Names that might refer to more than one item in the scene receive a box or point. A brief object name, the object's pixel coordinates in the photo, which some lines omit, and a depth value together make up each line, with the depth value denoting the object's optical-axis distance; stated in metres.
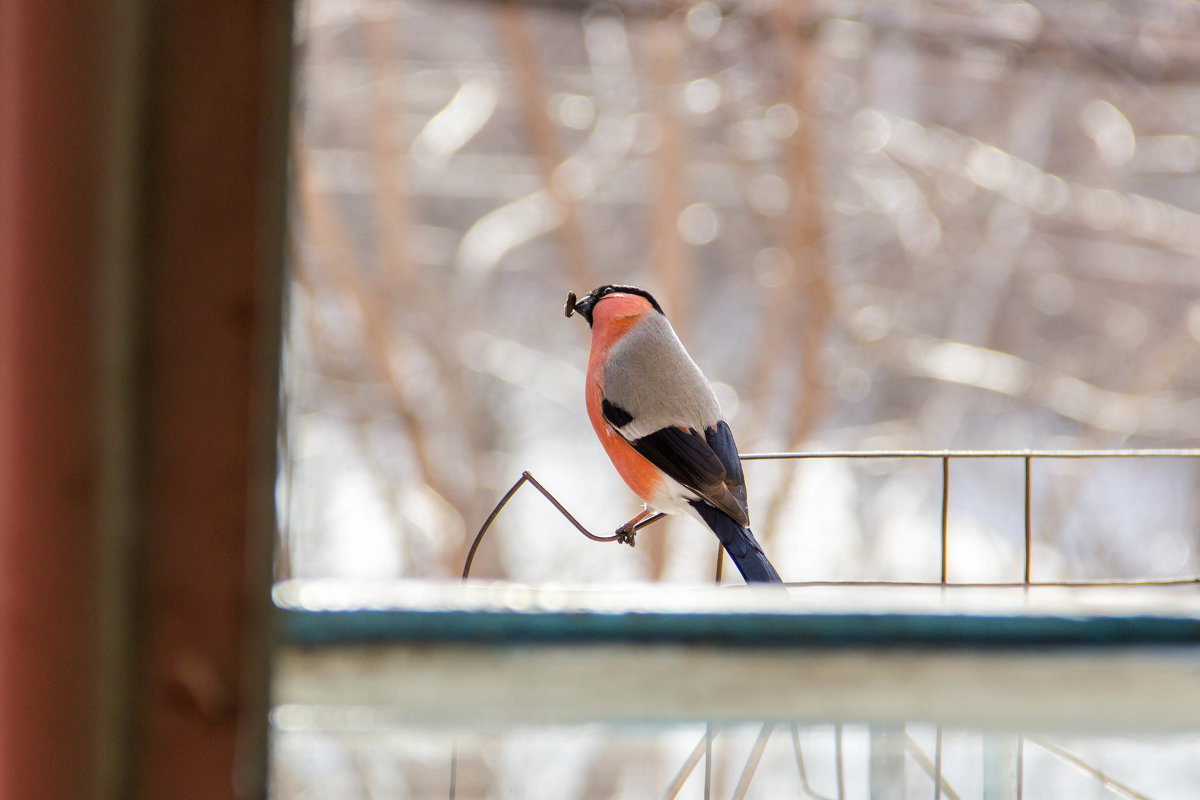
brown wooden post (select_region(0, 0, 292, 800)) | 2.36
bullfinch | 6.18
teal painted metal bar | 2.56
